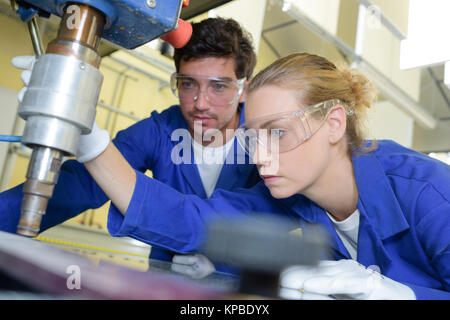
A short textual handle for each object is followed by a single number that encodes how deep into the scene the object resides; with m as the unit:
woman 0.73
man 1.23
